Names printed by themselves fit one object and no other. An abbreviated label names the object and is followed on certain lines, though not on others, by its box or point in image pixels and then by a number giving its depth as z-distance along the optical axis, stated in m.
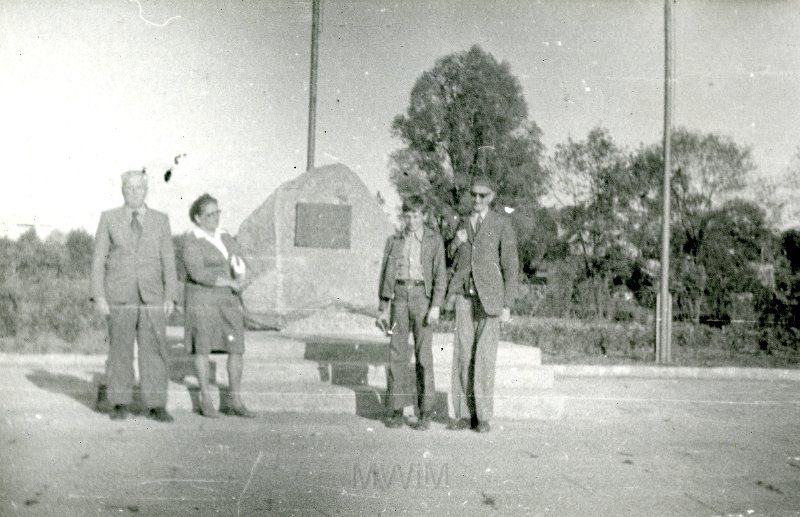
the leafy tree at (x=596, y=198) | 20.34
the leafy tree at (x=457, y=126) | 14.61
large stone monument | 9.80
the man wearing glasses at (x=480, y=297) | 5.77
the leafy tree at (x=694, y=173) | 18.94
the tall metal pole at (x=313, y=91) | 6.63
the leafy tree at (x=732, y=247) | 17.94
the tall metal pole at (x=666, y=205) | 11.95
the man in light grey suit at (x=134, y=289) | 5.50
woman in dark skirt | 5.74
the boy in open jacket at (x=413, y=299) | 5.89
